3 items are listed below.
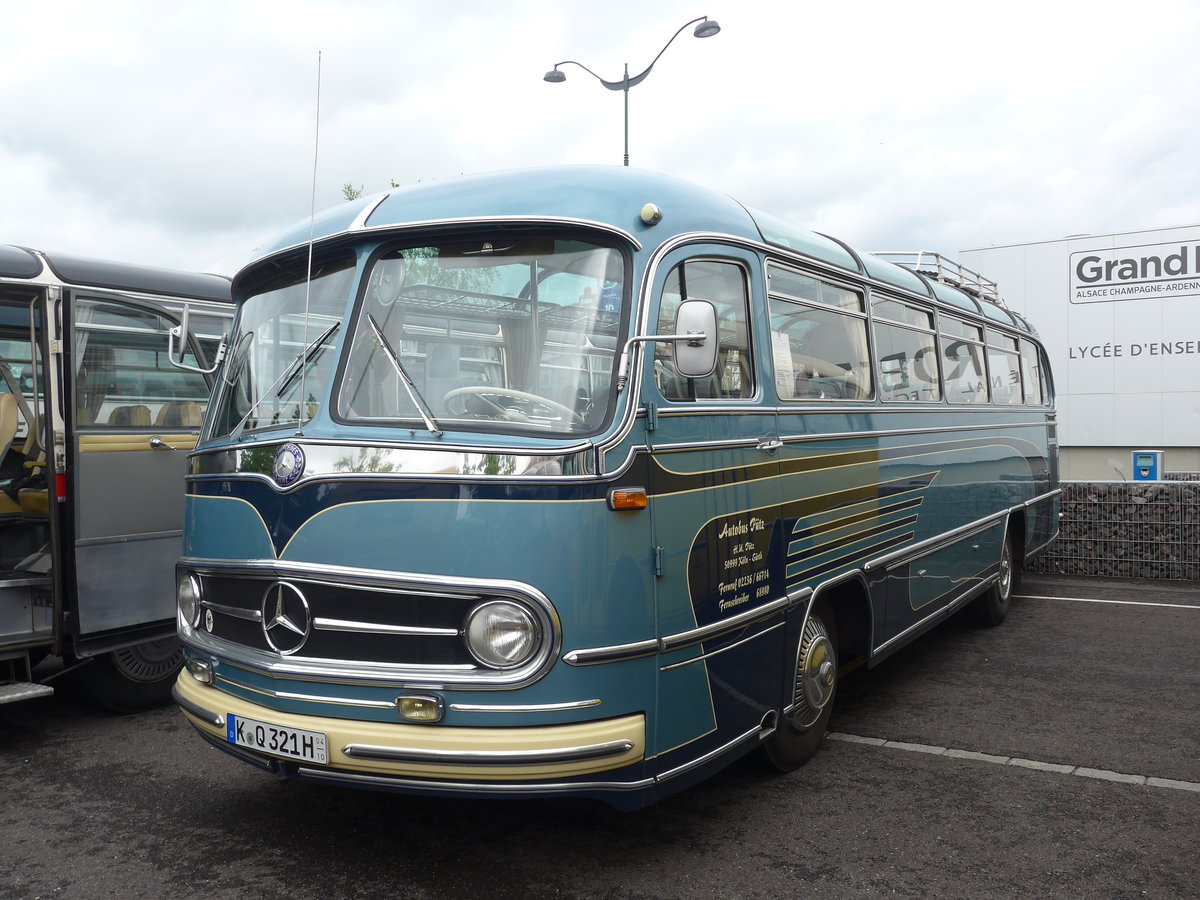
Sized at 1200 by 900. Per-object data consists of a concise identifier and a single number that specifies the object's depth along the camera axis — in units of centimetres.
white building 2688
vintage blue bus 346
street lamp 1545
